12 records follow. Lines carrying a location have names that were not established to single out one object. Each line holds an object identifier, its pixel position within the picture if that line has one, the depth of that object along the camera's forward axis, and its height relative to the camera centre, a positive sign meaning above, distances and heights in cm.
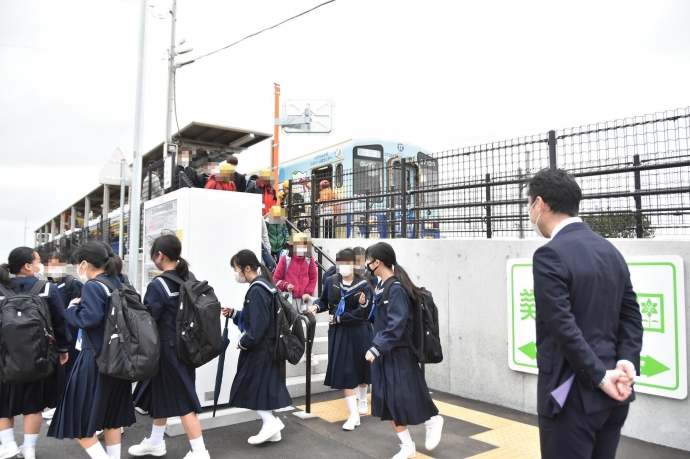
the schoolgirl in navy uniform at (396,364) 398 -96
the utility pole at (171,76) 1091 +391
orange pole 938 +208
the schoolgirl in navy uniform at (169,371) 392 -98
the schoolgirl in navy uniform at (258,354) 442 -96
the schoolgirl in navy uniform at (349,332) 518 -89
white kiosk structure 518 +9
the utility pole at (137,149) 680 +142
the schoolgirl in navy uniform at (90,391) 350 -102
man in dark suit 207 -41
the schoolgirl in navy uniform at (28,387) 411 -115
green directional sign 440 -69
